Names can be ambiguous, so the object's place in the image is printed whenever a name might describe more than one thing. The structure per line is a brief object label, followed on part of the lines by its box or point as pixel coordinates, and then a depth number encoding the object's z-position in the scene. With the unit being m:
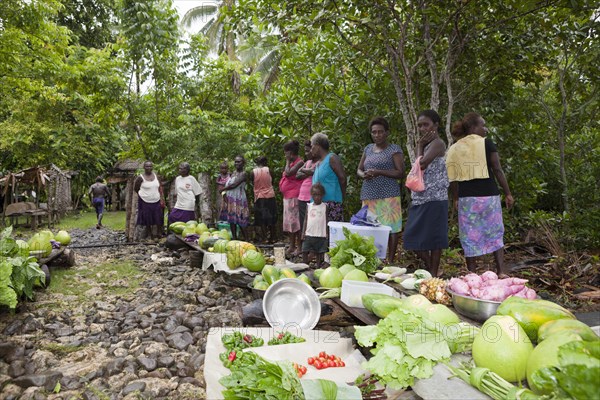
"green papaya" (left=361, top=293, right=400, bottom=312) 3.14
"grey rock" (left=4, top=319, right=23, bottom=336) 4.11
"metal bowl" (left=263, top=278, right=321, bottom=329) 3.44
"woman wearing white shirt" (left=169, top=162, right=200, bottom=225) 9.55
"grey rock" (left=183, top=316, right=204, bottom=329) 4.34
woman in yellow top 4.57
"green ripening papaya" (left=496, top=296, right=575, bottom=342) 2.22
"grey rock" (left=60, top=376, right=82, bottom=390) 3.05
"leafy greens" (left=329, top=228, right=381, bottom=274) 4.32
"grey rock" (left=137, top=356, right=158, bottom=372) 3.36
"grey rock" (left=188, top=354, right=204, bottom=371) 3.38
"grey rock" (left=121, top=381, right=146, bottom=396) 2.98
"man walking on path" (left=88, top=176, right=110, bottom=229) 14.64
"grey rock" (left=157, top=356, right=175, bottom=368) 3.43
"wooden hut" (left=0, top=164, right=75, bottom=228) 13.47
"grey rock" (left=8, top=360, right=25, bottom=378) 3.25
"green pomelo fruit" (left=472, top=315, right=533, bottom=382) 1.97
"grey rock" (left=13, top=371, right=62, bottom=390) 3.02
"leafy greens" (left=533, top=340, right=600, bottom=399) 1.37
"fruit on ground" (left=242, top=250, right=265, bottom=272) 5.39
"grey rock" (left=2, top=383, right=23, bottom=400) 2.89
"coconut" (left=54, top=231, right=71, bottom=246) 7.48
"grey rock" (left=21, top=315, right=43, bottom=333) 4.21
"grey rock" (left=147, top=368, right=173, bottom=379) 3.27
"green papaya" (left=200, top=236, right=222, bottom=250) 6.97
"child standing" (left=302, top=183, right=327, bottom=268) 5.69
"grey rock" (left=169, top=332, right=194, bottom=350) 3.83
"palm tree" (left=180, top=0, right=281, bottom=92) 22.14
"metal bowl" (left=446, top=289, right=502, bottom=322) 2.75
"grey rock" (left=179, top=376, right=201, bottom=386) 3.10
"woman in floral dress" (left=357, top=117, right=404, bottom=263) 5.22
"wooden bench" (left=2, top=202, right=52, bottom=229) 13.23
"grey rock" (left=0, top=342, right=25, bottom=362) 3.56
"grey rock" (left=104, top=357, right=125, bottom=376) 3.29
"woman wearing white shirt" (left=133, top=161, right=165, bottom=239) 9.87
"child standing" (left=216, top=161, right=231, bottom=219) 9.94
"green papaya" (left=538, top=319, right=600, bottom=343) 1.89
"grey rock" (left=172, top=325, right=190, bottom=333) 4.17
